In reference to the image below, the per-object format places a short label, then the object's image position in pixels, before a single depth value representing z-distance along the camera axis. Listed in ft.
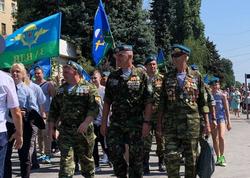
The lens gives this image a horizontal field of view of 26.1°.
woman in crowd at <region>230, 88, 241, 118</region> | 107.55
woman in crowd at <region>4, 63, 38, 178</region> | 26.64
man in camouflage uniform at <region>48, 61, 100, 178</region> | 23.89
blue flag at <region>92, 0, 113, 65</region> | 41.83
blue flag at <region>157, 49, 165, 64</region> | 69.74
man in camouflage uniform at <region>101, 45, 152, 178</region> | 22.68
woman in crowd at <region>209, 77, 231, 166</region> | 34.93
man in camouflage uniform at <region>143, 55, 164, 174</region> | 30.97
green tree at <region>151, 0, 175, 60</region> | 197.71
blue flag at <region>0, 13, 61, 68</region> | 35.83
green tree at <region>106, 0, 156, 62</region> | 131.34
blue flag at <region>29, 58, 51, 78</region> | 49.06
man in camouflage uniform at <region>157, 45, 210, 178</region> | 22.04
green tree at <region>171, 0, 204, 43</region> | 223.36
